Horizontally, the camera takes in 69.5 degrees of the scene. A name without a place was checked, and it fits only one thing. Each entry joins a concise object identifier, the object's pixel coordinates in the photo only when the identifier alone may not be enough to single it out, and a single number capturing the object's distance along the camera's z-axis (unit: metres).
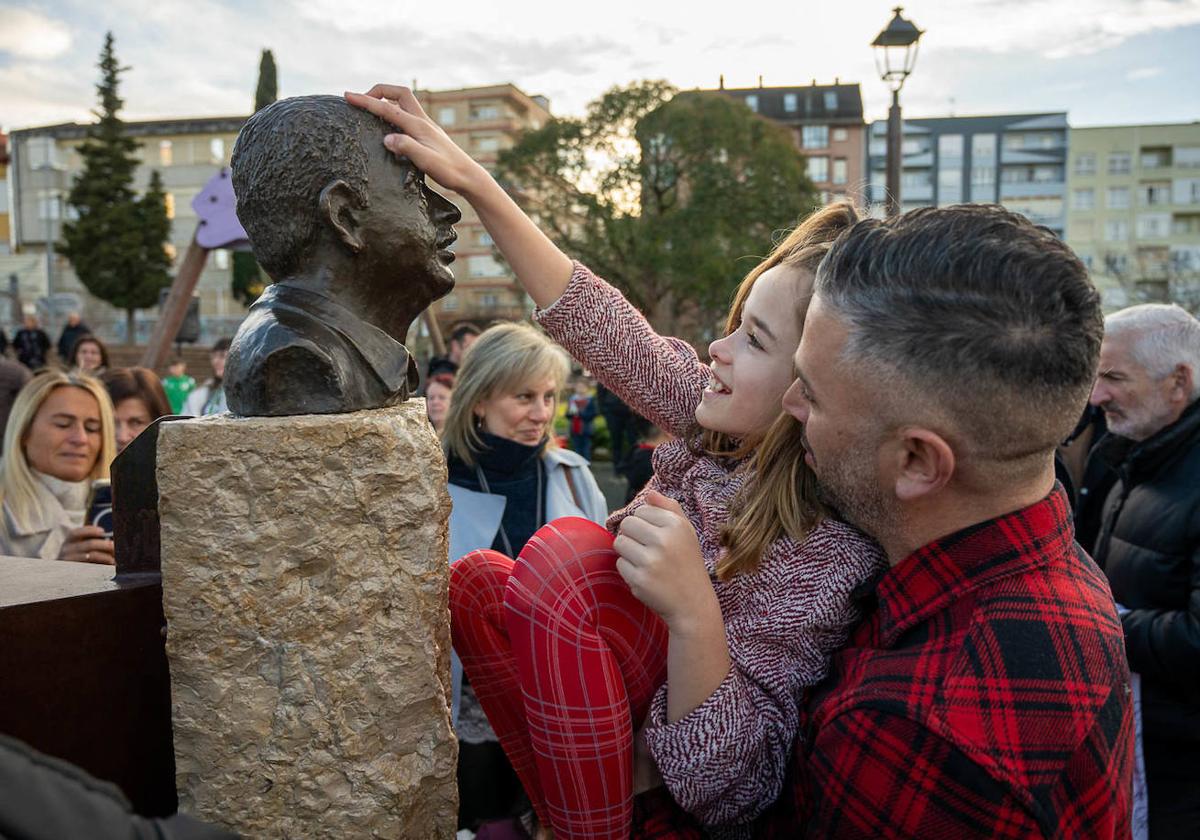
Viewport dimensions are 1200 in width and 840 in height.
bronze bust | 1.65
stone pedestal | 1.55
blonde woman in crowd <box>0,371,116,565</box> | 2.74
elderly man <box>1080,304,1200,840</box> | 2.50
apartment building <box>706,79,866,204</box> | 53.81
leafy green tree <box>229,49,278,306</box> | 23.06
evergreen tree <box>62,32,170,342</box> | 30.00
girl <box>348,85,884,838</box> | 1.43
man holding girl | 1.17
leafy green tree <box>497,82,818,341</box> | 19.53
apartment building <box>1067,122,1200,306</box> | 53.69
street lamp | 6.53
